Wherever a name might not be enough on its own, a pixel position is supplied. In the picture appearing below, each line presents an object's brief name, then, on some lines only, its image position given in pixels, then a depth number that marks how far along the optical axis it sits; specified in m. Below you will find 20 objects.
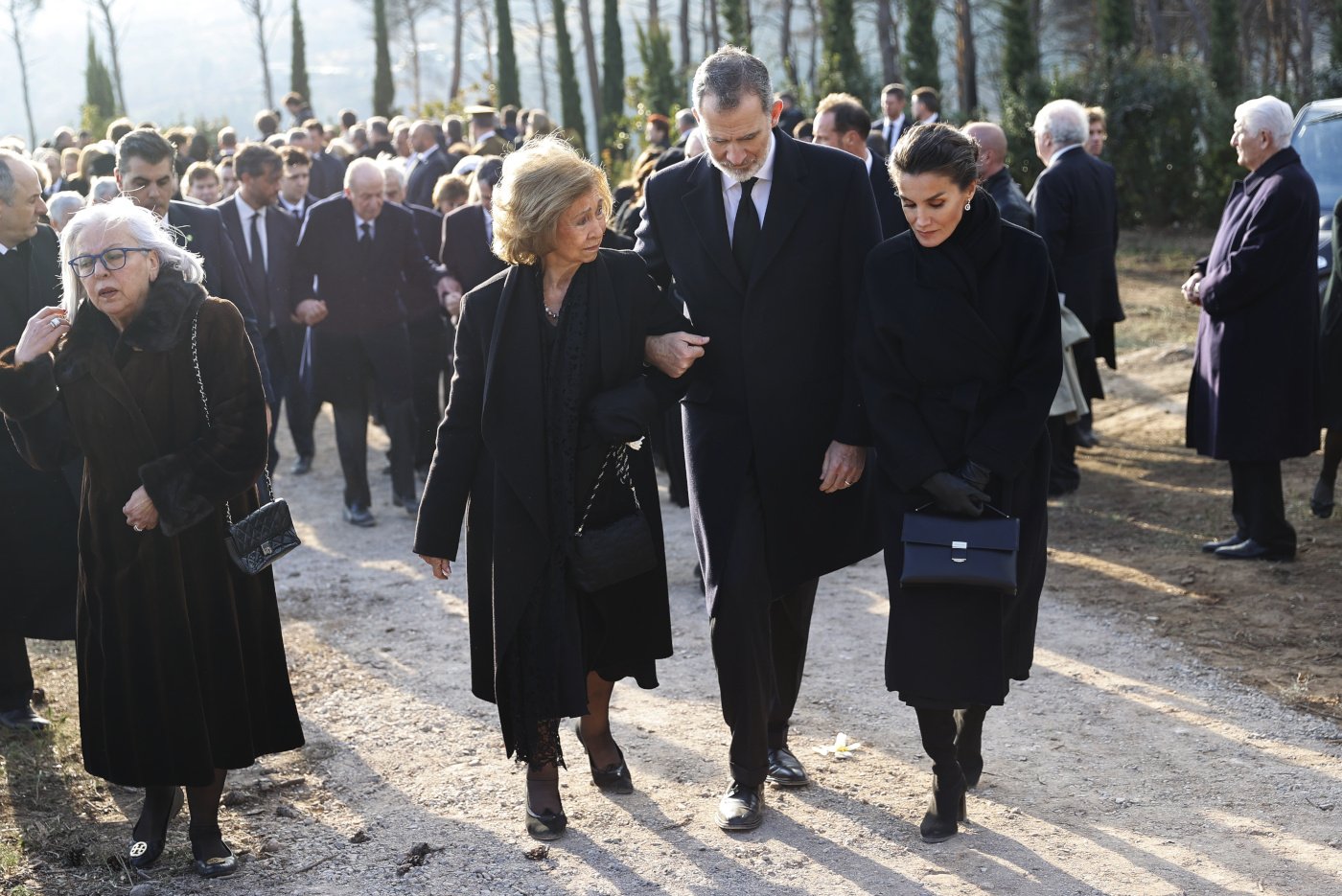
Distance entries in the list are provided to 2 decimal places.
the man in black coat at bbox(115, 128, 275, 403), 6.21
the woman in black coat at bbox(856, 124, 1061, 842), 3.99
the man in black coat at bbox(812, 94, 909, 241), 7.21
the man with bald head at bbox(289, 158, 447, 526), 8.79
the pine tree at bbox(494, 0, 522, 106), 45.56
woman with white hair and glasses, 4.11
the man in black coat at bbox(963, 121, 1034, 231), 8.13
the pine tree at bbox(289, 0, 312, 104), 50.72
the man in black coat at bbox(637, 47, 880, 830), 4.32
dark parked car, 11.59
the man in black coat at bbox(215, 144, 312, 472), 9.18
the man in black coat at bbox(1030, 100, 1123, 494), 8.62
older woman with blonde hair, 4.18
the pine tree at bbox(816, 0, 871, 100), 29.93
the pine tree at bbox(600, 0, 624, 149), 42.47
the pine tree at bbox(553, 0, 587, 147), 42.69
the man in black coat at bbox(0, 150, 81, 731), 5.32
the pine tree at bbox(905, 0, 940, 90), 30.14
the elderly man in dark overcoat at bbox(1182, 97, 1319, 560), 6.79
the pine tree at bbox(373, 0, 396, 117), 49.88
